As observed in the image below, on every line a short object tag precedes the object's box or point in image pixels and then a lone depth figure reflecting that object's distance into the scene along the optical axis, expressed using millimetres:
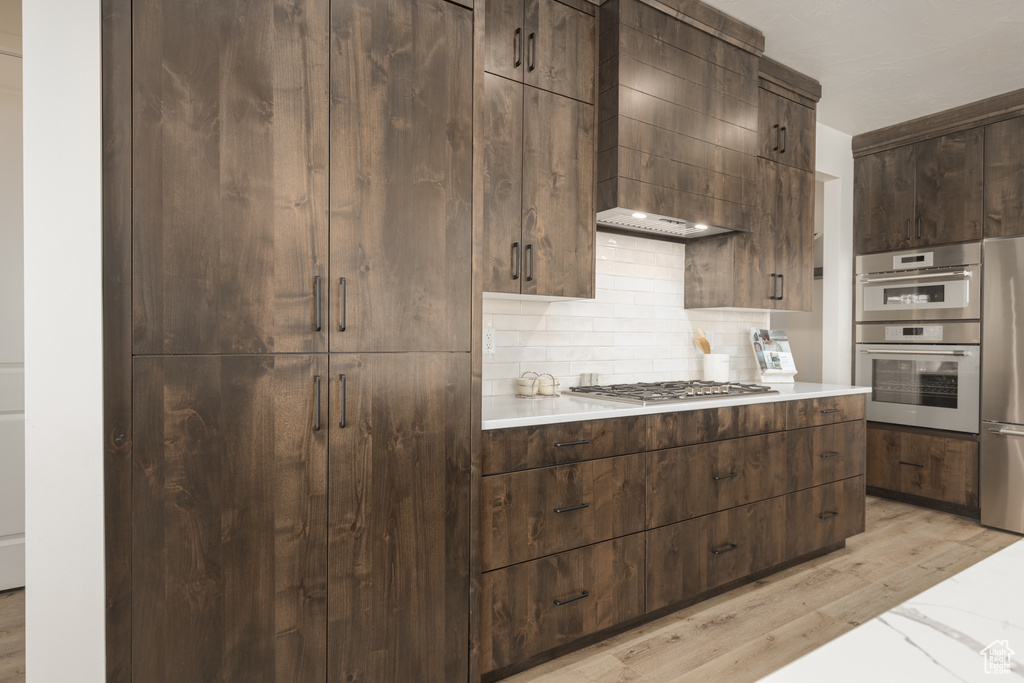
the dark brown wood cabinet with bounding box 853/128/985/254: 3809
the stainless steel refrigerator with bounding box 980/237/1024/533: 3574
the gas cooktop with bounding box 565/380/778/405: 2426
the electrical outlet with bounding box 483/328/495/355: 2619
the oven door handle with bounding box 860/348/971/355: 3800
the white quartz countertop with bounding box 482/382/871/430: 1970
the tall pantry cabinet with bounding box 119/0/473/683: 1388
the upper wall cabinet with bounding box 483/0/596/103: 2264
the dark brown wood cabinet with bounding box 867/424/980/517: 3805
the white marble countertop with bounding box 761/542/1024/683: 515
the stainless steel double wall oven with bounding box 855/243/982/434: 3783
